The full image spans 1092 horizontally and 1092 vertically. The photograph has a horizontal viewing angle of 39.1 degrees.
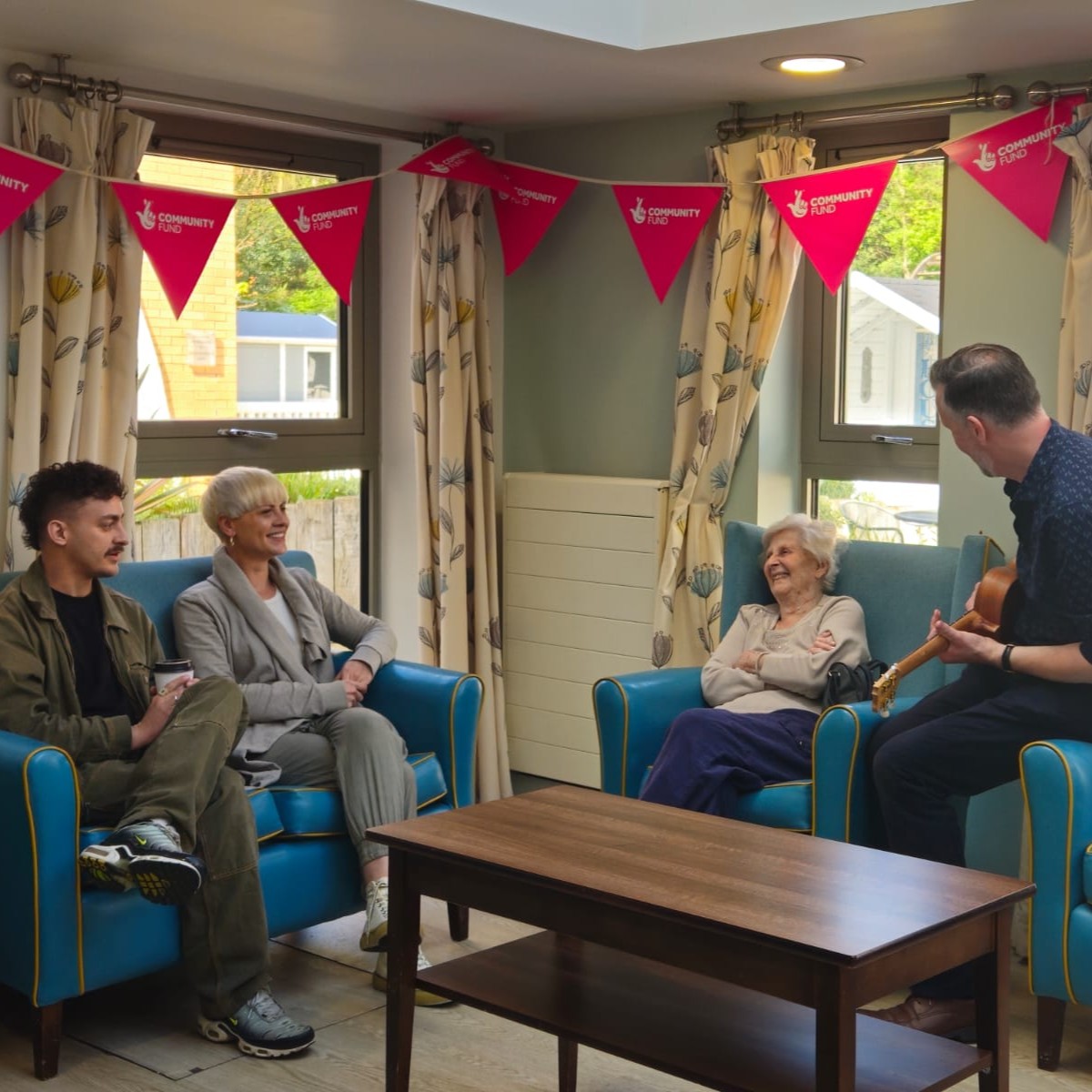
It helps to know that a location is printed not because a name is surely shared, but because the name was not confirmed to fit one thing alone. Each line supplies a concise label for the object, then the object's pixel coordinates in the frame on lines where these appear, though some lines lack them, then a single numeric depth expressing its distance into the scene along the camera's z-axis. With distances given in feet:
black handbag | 11.69
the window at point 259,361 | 14.07
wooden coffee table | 6.93
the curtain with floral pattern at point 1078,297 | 11.94
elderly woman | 11.14
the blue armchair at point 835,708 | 10.73
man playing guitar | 9.60
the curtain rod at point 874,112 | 12.52
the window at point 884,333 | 13.93
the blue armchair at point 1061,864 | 9.25
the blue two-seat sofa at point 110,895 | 9.12
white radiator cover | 15.10
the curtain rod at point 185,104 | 12.04
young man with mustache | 9.71
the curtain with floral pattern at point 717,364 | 13.97
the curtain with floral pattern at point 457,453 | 15.14
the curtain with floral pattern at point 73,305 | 12.05
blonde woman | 10.85
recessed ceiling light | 12.34
